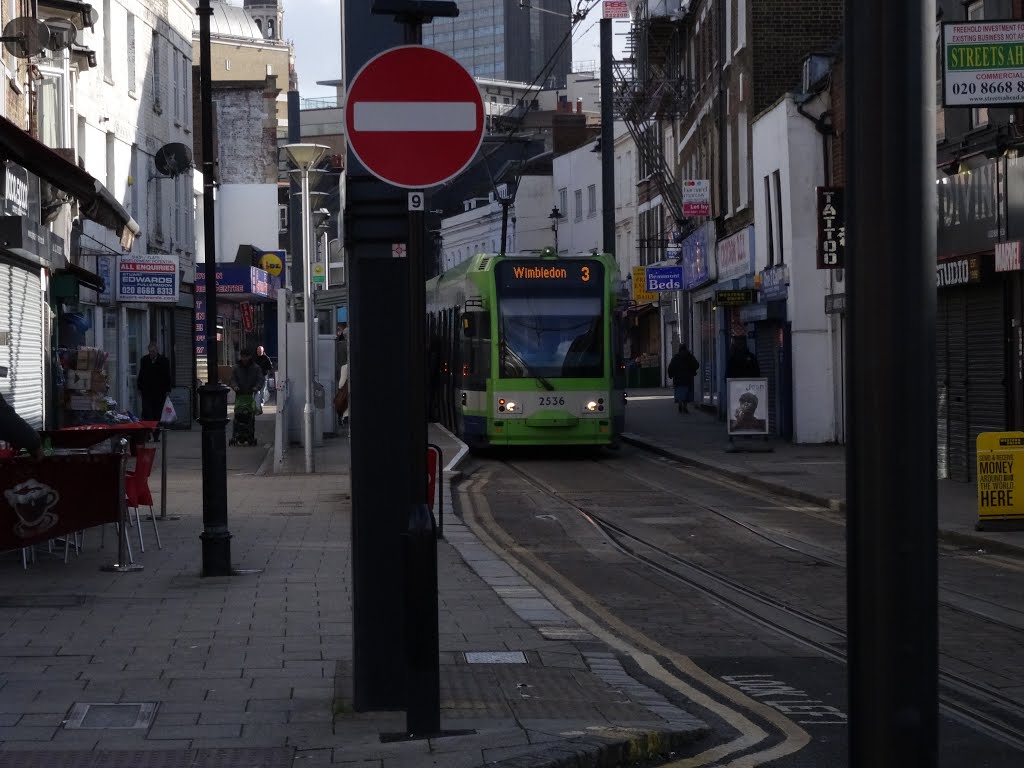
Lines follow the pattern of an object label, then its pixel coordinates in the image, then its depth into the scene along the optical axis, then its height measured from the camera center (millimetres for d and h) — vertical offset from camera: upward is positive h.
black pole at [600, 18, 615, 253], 34281 +4911
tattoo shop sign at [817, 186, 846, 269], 24938 +2293
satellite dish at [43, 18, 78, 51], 20562 +4480
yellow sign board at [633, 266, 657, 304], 50656 +2751
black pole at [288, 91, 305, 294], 28188 +2994
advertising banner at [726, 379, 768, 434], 26609 -635
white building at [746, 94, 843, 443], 28984 +1423
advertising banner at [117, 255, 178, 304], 33875 +2123
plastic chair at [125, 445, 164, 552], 13703 -869
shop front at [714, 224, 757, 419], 33000 +1790
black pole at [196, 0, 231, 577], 11734 -315
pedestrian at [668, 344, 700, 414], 40906 +12
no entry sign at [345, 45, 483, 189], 6445 +1053
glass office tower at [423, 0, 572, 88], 185125 +39401
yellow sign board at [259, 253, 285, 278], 47406 +3418
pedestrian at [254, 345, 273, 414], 42719 +312
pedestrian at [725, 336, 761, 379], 29250 +195
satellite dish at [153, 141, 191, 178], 36562 +5059
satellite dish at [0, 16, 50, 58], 20328 +4361
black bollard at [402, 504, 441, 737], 6266 -982
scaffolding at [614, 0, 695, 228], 46625 +8549
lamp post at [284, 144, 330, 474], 23219 +2181
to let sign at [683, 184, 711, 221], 40281 +4407
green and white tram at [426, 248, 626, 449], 26359 +396
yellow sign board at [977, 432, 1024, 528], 15438 -1043
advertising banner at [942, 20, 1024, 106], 16906 +3227
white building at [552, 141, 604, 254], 71312 +8157
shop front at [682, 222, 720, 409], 41000 +1972
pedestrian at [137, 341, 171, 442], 33000 -65
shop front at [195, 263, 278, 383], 48094 +2629
